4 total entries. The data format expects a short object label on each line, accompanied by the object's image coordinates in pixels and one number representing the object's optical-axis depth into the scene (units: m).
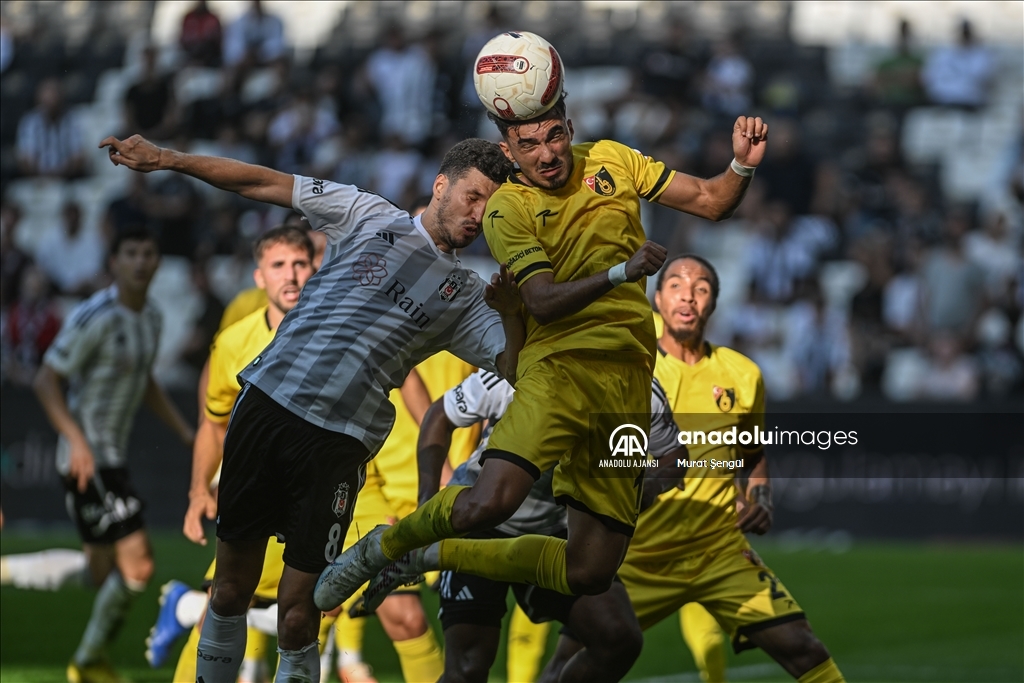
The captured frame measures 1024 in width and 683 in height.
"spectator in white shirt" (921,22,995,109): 40.47
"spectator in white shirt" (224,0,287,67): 39.31
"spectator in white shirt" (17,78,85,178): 39.47
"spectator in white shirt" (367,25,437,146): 37.12
